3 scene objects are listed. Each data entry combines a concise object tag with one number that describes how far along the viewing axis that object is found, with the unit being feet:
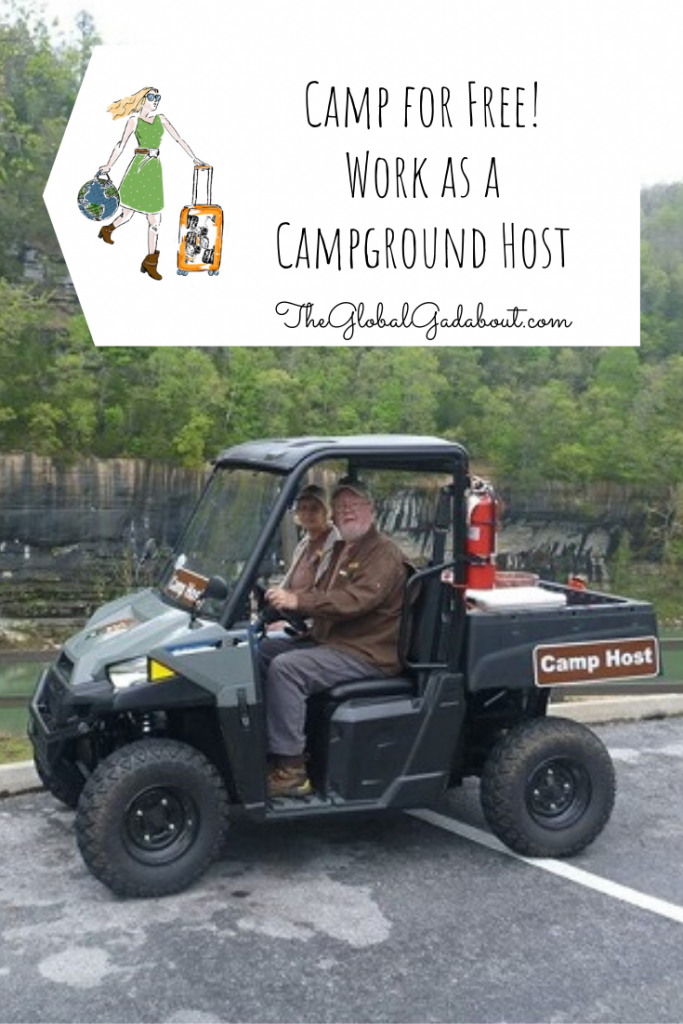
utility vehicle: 15.53
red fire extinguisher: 16.78
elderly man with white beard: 16.07
